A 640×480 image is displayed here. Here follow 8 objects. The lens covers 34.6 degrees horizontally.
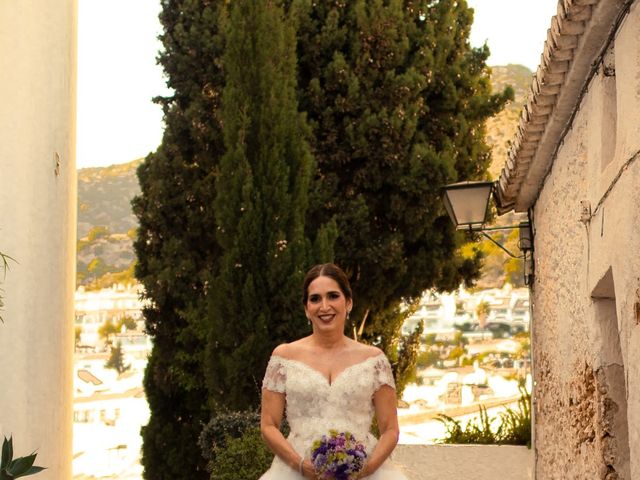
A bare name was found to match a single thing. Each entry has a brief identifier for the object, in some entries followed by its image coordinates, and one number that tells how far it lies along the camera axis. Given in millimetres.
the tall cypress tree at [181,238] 13836
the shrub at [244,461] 8273
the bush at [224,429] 9500
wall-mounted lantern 9375
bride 4293
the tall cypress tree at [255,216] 11336
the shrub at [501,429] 12219
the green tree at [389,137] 13758
